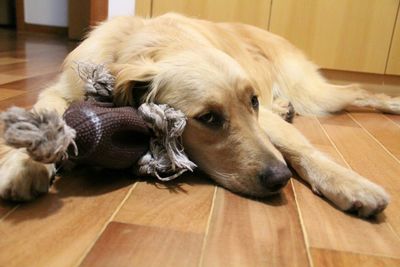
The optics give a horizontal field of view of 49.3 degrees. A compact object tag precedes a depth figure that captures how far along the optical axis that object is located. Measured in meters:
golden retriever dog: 1.20
